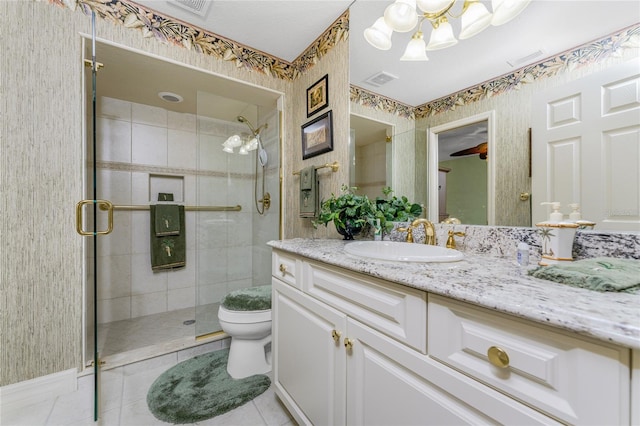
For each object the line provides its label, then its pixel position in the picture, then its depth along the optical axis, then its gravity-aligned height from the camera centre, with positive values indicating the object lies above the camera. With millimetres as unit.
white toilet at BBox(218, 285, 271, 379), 1553 -716
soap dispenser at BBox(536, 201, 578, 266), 729 -88
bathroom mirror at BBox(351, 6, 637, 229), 778 +261
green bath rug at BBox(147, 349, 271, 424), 1284 -995
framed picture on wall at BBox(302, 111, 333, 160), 1730 +540
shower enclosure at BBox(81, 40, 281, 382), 2178 +94
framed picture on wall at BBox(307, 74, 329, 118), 1767 +832
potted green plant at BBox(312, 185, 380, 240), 1343 -13
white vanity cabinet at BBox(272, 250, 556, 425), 557 -419
